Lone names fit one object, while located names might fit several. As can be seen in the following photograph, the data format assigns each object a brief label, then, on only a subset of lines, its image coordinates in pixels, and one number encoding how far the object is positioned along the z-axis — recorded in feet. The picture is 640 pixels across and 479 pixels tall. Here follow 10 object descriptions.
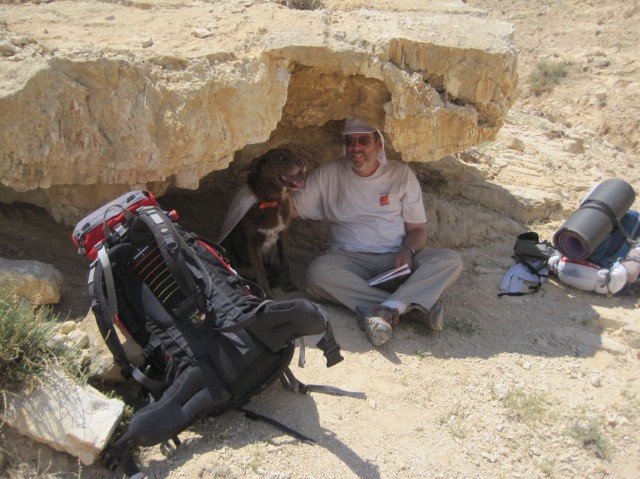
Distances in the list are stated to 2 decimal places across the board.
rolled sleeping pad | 13.83
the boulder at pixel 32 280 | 9.49
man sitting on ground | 13.14
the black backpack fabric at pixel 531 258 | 14.29
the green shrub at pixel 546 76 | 39.86
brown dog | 13.73
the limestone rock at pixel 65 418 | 7.63
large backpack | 8.36
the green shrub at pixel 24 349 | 7.85
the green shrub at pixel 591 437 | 9.39
